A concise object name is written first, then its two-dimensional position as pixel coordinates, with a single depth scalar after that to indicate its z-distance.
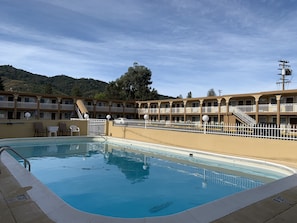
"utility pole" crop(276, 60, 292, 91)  35.03
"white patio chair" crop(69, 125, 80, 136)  19.02
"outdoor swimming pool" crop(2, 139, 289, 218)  6.32
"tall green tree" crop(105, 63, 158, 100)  51.66
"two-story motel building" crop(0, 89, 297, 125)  25.02
